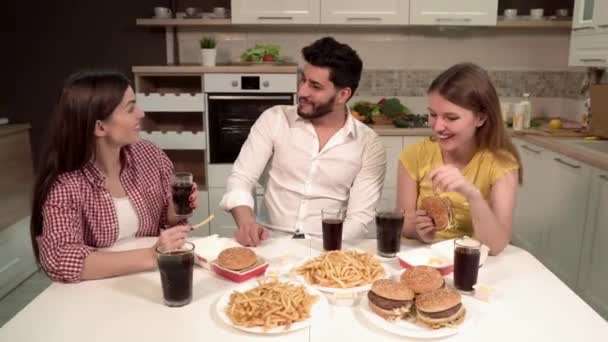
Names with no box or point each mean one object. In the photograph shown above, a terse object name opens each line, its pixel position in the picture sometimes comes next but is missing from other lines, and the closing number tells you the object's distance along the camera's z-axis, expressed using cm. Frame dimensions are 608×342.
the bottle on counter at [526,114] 348
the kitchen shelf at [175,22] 366
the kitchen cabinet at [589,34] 291
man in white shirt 207
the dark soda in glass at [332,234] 149
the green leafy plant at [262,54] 370
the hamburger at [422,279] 115
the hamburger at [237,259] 131
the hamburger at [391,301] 111
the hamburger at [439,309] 108
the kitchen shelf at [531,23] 367
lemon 343
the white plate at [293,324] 107
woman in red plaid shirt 133
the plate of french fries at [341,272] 126
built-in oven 350
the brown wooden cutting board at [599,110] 302
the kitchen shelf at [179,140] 359
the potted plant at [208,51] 357
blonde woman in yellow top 164
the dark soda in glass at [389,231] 148
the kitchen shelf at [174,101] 354
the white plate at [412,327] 106
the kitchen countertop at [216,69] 348
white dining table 107
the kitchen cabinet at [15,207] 306
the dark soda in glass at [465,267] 124
